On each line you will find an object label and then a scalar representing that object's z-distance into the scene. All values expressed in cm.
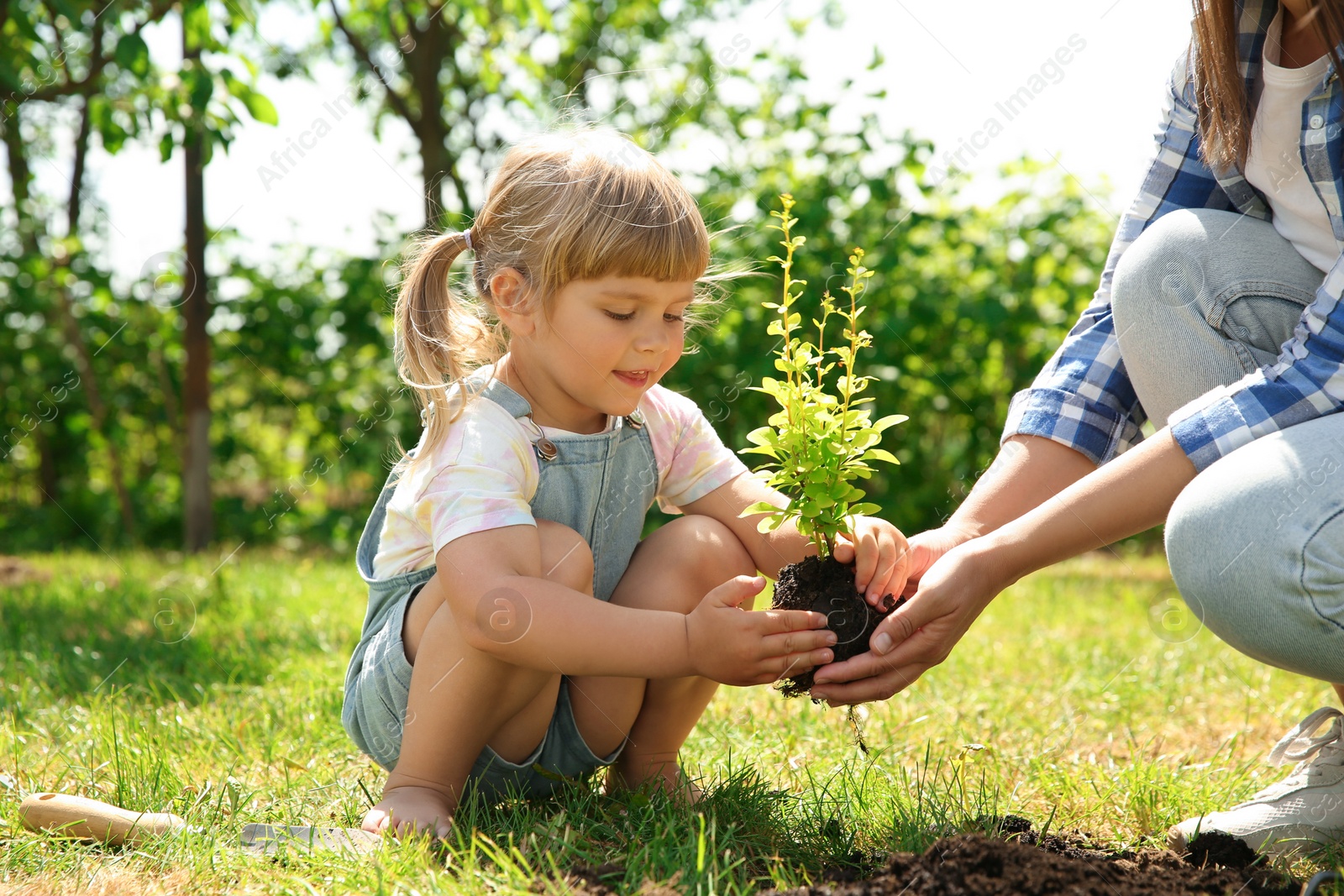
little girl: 174
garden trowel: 179
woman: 155
